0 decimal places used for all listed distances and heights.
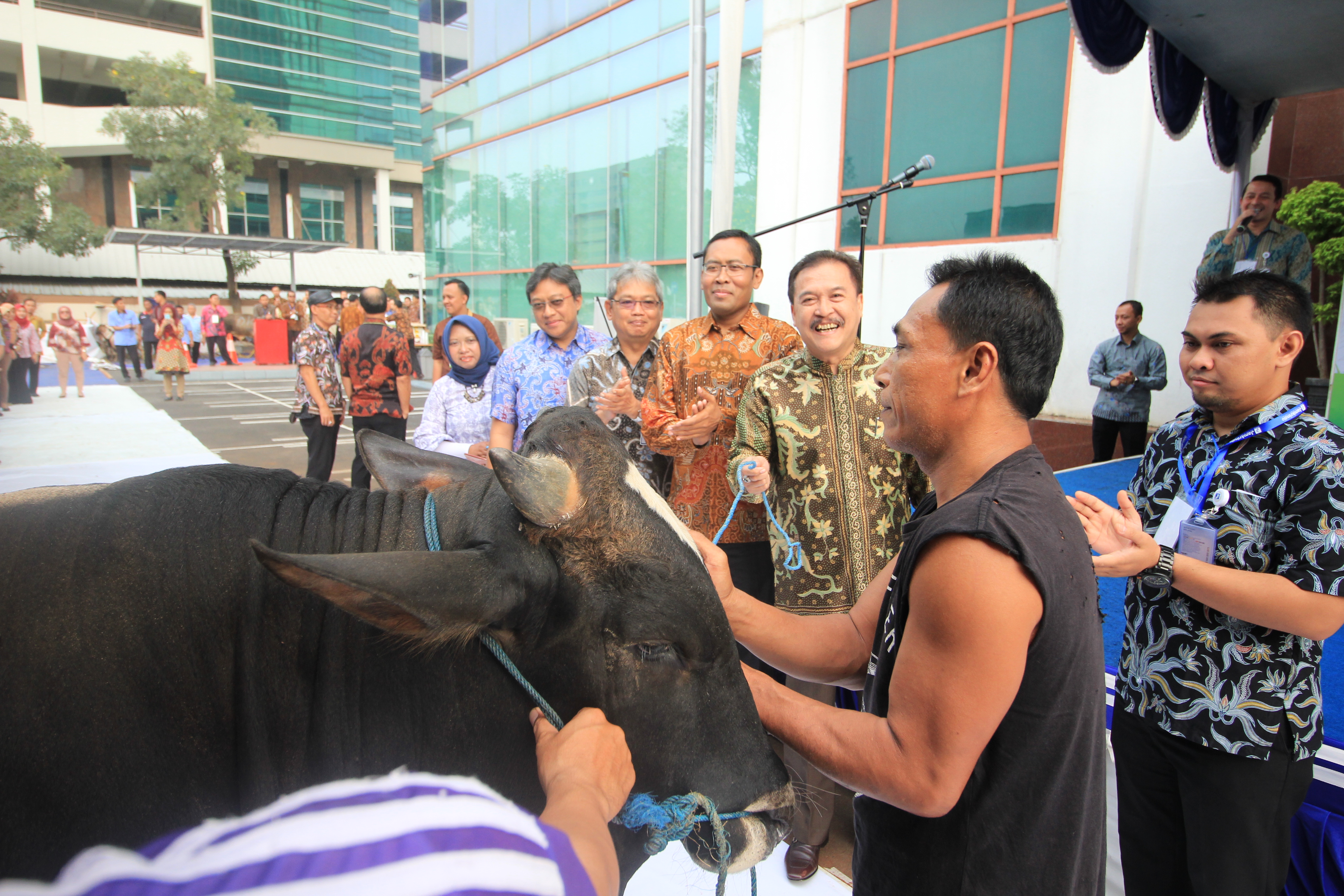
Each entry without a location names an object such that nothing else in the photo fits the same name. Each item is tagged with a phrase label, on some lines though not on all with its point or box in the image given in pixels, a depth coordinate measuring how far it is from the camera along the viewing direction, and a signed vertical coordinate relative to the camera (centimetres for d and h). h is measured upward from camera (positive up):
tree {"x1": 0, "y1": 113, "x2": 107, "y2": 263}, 1549 +361
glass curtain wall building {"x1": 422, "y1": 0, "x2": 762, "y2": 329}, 1573 +525
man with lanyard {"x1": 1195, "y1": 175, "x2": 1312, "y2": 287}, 671 +118
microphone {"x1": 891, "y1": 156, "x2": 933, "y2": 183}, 475 +127
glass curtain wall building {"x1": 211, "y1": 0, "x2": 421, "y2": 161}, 4450 +1872
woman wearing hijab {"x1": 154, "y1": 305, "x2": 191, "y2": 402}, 1723 -41
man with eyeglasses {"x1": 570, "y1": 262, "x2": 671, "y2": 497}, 401 -4
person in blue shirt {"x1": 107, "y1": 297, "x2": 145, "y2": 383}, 2262 +26
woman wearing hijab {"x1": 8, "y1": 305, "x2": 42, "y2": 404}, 1292 -26
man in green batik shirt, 306 -47
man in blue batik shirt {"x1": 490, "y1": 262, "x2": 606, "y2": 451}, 445 -8
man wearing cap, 714 -53
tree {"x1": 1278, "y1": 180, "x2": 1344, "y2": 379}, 675 +139
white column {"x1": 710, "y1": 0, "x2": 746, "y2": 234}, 597 +209
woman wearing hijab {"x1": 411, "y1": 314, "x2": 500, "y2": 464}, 512 -36
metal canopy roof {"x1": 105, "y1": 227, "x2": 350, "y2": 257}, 2691 +413
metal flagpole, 614 +178
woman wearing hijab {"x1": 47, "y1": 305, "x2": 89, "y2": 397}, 1427 -6
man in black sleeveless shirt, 129 -56
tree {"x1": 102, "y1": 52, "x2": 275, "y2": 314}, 3150 +952
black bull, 111 -54
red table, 2603 +8
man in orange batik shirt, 363 -16
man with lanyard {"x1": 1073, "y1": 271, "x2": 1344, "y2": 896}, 191 -70
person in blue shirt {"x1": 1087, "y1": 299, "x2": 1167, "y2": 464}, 775 -21
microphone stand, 486 +113
